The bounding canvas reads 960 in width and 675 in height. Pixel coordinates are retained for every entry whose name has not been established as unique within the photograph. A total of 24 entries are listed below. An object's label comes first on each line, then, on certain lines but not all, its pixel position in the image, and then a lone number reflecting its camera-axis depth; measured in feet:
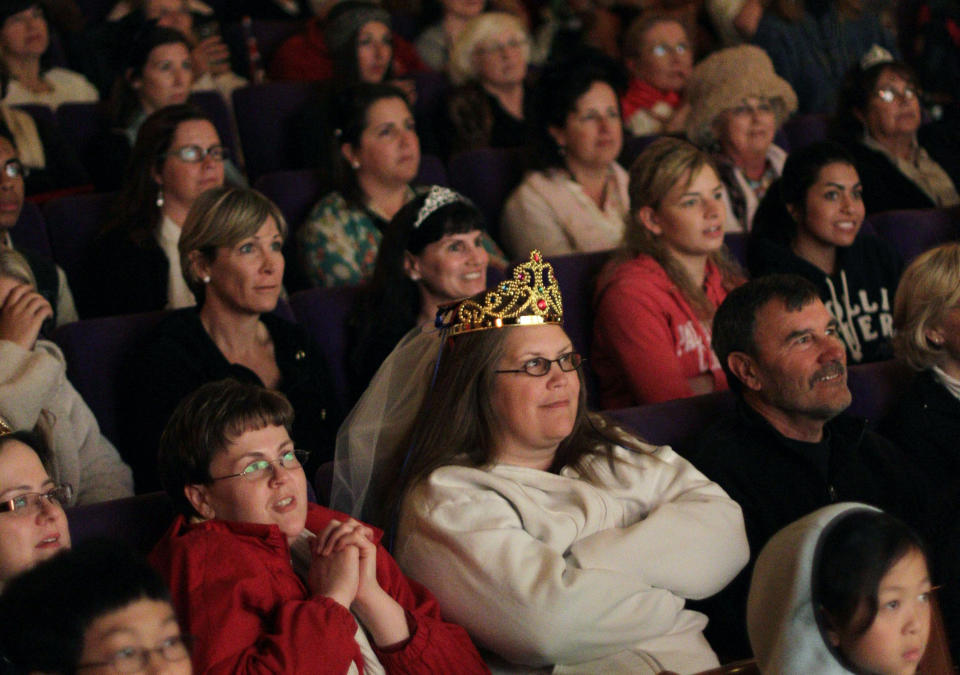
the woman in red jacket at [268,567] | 12.22
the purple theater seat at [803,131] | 31.50
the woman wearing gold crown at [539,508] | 13.85
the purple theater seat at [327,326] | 21.11
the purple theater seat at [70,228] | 23.77
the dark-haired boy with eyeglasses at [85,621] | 9.42
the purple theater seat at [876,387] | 18.37
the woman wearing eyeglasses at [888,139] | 28.68
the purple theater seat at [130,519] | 13.56
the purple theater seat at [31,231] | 23.47
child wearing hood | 10.03
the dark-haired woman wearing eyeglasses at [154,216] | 22.34
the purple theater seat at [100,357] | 18.47
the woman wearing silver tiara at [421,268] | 21.03
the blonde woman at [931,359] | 17.75
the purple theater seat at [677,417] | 16.85
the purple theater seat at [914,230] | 25.45
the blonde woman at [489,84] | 30.25
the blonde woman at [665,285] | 20.53
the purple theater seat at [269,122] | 28.68
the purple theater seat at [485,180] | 27.40
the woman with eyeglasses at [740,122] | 28.12
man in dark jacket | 16.46
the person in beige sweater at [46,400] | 16.33
